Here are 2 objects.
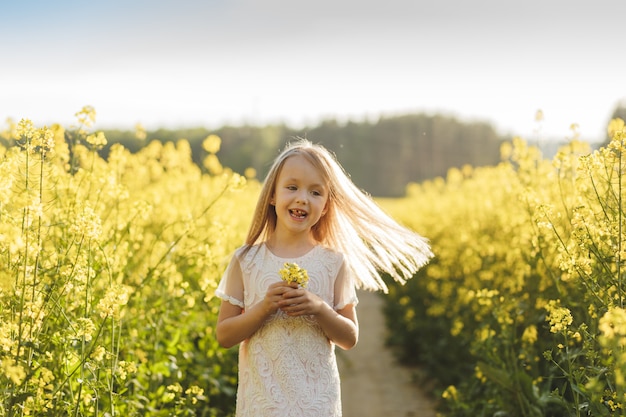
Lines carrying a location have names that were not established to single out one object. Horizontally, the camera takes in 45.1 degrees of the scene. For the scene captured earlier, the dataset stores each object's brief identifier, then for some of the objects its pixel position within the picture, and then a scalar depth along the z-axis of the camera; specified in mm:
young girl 2707
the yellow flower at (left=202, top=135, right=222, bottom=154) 5430
